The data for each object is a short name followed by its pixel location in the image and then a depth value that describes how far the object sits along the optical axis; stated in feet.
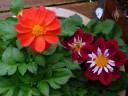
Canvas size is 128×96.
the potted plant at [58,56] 2.67
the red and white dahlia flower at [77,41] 3.30
